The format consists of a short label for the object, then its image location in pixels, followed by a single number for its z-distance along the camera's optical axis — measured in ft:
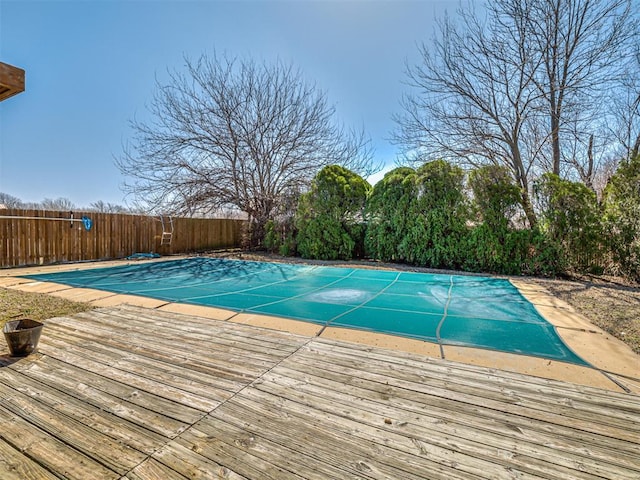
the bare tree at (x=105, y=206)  35.54
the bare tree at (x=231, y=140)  30.50
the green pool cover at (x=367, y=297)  8.27
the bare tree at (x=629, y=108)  22.40
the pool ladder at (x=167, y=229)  28.50
